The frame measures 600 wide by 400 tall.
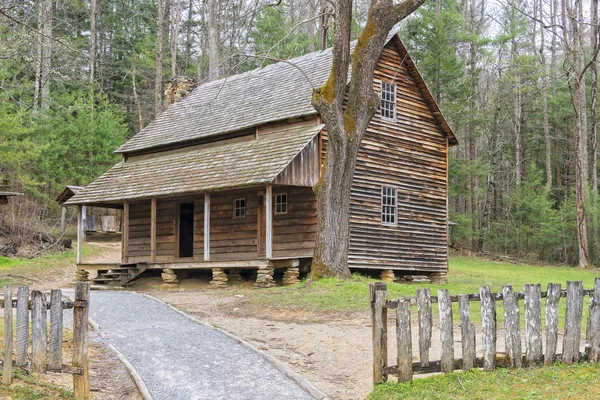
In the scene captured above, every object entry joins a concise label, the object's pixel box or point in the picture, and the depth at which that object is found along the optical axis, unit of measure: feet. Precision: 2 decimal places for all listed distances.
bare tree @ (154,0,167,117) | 127.44
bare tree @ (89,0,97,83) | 142.20
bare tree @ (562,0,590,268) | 115.34
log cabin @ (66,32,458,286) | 69.05
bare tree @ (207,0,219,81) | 121.12
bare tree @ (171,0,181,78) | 139.54
